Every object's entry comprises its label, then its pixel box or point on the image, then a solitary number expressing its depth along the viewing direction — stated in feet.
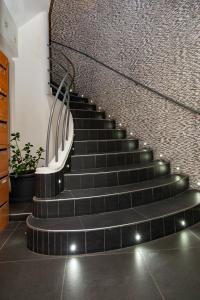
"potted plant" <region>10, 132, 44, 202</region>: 11.68
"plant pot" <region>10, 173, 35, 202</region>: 11.66
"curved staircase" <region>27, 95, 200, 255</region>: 6.66
